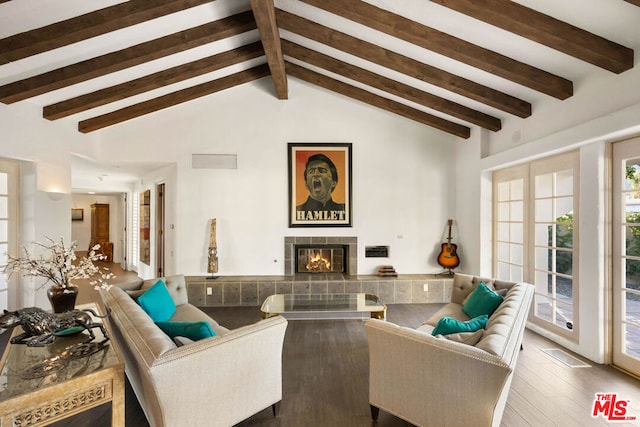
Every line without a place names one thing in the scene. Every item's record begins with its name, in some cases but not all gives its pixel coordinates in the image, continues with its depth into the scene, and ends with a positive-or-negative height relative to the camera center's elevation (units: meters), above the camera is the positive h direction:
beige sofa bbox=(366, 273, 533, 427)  1.53 -0.90
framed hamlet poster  5.20 +0.54
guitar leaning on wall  5.09 -0.73
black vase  2.47 -0.70
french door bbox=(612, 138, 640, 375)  2.67 -0.38
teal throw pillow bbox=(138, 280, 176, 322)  2.57 -0.80
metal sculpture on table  1.77 -0.68
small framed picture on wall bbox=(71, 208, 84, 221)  10.24 +0.02
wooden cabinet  9.45 -0.40
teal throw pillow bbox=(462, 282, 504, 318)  2.66 -0.81
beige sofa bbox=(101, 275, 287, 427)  1.53 -0.90
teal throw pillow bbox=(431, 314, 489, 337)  1.93 -0.75
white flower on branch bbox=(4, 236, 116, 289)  2.33 -0.43
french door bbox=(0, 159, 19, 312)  3.78 -0.12
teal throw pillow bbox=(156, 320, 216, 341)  1.87 -0.74
